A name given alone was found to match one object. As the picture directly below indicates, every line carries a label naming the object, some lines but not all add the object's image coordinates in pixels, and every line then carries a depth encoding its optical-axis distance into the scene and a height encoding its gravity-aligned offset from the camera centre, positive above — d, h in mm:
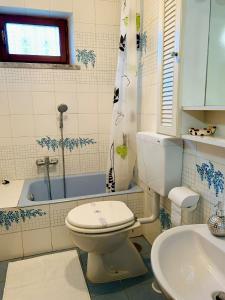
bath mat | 1468 -1182
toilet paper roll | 1271 -604
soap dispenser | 964 -501
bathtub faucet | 2270 -544
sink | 833 -629
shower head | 2141 -6
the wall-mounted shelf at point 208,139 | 986 -156
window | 2162 +659
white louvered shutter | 1236 +232
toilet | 1395 -702
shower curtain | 1823 -2
